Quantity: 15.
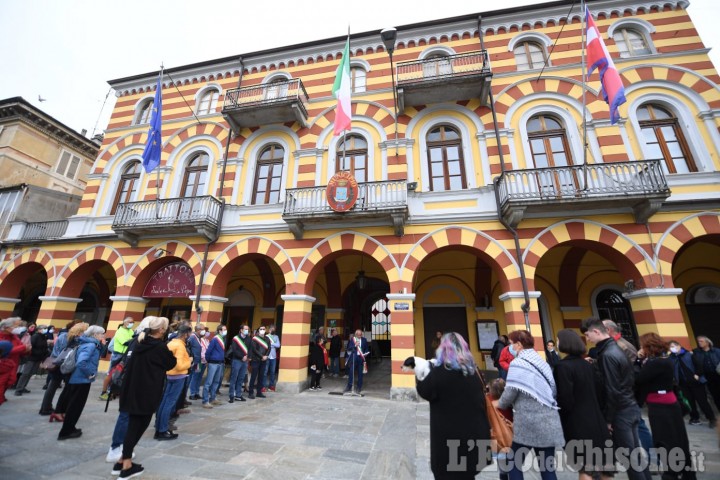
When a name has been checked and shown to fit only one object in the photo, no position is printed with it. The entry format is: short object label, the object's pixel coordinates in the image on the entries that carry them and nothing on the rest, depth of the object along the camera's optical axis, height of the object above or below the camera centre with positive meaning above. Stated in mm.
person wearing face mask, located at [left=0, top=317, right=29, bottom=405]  4477 -365
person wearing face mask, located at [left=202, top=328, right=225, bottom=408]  7273 -722
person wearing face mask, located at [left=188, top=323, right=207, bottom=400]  6828 -557
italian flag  9531 +7430
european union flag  10773 +6507
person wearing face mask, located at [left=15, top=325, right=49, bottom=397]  7649 -609
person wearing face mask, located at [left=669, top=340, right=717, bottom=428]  6406 -926
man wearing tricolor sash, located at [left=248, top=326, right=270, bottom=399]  8234 -669
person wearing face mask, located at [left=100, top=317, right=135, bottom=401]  7383 -240
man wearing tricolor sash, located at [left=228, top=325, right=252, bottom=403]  7812 -636
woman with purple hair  2545 -682
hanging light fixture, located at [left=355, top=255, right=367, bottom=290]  11052 +1916
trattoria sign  10883 +1789
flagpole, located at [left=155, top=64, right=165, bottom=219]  10984 +4603
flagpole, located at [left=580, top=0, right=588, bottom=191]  8297 +8844
